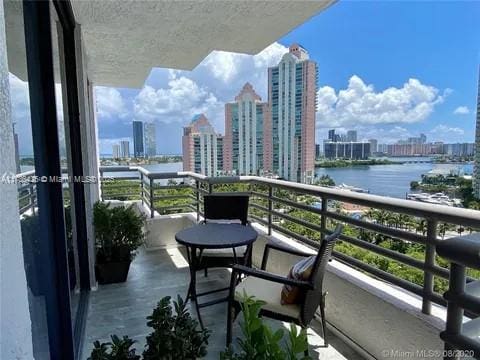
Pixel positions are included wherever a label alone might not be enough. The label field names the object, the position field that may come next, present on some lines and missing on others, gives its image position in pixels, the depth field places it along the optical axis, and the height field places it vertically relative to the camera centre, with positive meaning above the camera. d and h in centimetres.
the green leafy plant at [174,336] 118 -71
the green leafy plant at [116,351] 114 -74
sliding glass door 126 -13
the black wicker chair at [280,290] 184 -97
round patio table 256 -79
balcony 178 -95
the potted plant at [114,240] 327 -98
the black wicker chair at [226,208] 353 -70
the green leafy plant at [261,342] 95 -59
